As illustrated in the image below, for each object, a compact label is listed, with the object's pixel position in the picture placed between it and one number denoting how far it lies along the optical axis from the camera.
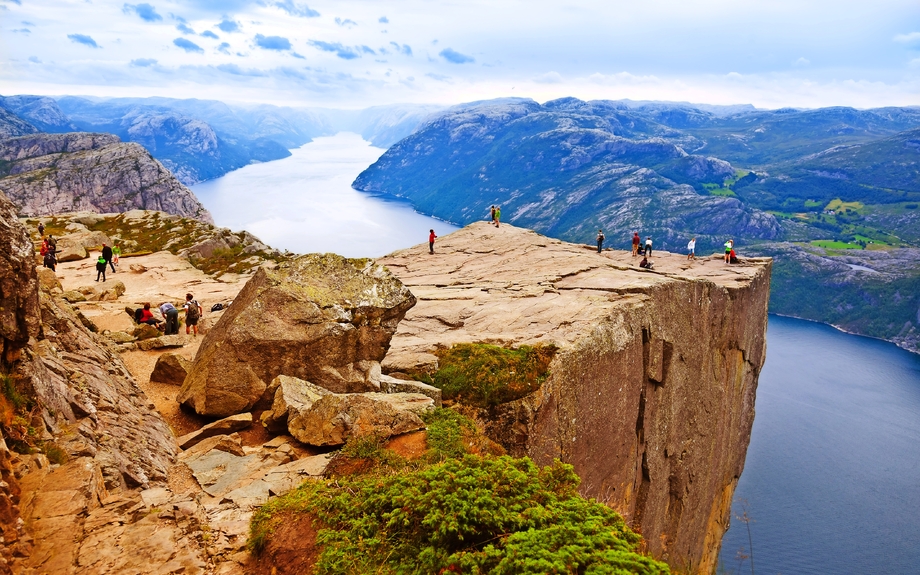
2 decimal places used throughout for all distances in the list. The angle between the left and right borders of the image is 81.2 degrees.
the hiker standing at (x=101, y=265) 40.12
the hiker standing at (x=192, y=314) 27.08
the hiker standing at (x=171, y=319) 26.83
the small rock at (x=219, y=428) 15.41
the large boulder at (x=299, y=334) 16.95
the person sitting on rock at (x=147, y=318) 27.79
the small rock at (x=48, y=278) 22.62
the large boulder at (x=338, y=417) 14.16
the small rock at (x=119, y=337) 23.92
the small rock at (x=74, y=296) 32.93
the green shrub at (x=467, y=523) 8.00
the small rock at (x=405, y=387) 17.83
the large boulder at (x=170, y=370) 20.23
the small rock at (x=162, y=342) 23.86
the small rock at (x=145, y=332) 25.19
